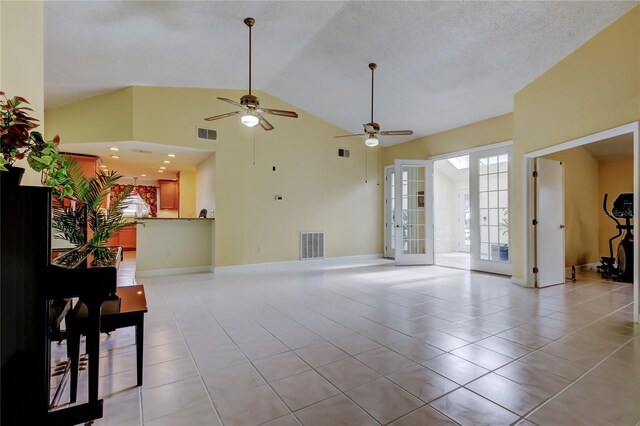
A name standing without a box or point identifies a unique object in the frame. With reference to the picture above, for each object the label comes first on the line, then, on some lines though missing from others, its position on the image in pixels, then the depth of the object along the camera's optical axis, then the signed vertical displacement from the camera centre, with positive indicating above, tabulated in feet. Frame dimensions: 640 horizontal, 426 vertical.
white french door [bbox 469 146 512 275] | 18.56 +0.33
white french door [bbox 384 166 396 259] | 26.09 +0.26
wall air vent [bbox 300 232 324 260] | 22.86 -2.39
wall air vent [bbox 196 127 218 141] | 19.07 +5.08
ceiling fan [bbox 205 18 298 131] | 12.13 +4.30
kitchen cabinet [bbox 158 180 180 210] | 32.30 +1.93
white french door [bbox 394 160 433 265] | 22.79 +0.15
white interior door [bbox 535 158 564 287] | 15.75 -0.45
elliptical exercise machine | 17.19 -2.11
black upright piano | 4.04 -1.14
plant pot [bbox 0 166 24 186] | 4.00 +0.51
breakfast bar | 18.60 -2.04
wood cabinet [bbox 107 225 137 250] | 29.93 -2.47
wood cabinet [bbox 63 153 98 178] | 19.75 +3.38
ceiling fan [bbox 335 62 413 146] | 15.58 +4.27
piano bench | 5.92 -2.23
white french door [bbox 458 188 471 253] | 31.96 -0.63
